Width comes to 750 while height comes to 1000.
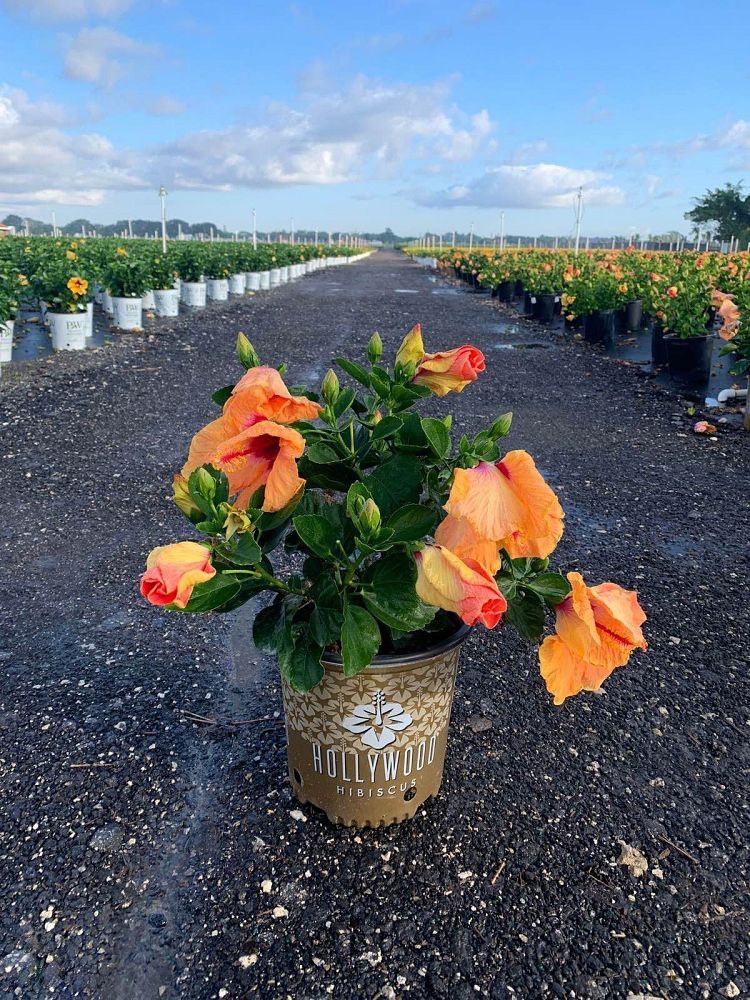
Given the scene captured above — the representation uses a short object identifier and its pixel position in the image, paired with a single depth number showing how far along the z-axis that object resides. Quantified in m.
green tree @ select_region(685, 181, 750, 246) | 37.12
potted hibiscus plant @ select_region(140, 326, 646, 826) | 1.04
